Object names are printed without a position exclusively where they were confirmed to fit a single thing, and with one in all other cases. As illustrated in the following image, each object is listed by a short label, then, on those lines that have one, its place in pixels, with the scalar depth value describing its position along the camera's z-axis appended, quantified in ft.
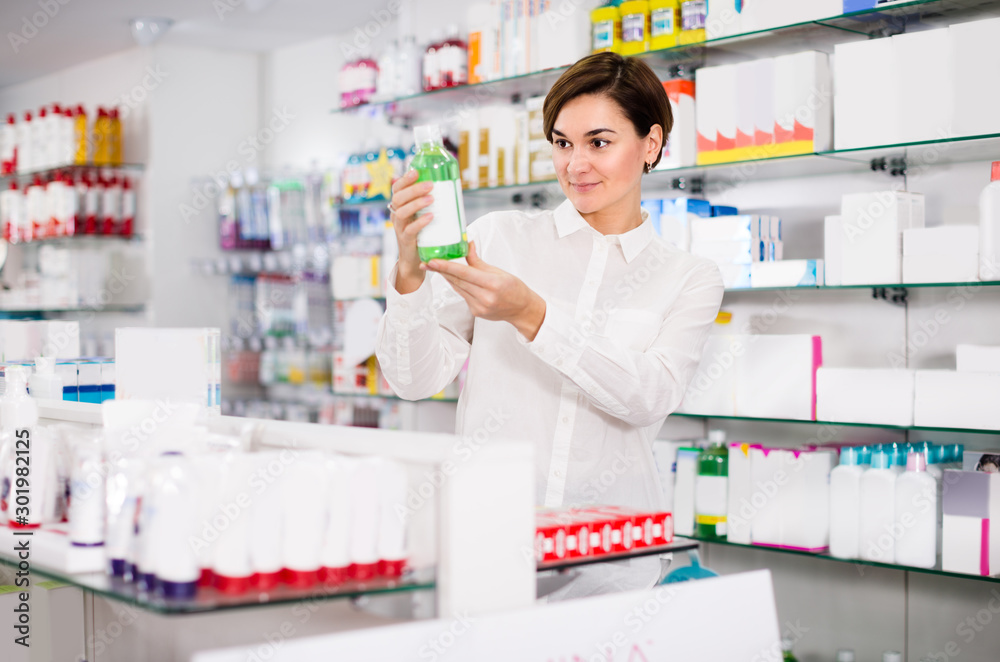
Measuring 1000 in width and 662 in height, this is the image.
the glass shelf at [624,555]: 4.26
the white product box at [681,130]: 10.30
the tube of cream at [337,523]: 3.79
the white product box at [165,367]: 6.13
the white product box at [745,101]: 9.84
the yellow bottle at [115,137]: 18.54
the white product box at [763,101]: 9.70
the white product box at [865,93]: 8.97
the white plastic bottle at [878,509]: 8.86
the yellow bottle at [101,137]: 18.49
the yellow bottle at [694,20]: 10.23
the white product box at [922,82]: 8.63
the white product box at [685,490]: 10.37
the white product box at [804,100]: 9.43
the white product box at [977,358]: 8.45
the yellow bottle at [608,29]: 10.90
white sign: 3.57
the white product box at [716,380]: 10.11
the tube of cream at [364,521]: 3.84
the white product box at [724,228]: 9.91
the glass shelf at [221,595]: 3.46
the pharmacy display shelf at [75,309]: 18.61
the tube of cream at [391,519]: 3.88
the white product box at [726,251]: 9.96
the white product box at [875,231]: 8.98
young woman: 5.95
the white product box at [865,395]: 8.93
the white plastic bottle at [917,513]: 8.66
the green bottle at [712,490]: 10.18
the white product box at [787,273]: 9.60
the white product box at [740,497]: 9.96
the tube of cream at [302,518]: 3.72
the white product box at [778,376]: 9.59
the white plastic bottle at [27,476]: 4.70
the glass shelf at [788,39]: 9.18
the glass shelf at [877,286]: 8.55
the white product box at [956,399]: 8.38
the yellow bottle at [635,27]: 10.64
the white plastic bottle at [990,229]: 8.28
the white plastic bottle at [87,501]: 4.12
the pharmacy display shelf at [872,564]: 8.46
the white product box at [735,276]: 9.96
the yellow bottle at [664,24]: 10.43
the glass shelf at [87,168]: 18.52
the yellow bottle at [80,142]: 18.49
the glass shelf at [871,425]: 8.48
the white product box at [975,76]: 8.33
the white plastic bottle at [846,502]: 9.12
